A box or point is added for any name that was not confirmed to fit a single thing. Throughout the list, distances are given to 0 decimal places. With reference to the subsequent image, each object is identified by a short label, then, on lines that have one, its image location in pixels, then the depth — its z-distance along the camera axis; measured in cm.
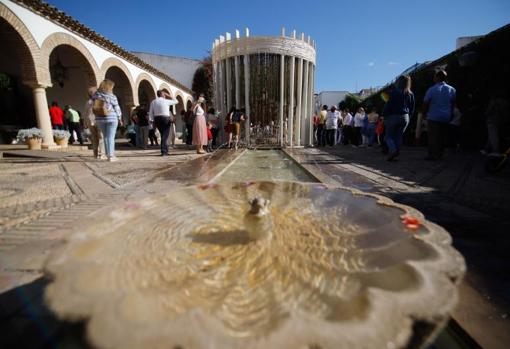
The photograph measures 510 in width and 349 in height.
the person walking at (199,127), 763
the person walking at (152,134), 1161
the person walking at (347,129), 1261
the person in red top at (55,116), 1039
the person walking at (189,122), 1005
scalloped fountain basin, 61
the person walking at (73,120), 1109
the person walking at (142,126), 988
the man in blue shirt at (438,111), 562
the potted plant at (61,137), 944
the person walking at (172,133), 1153
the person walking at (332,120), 1128
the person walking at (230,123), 898
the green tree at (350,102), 3520
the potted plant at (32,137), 856
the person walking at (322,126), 1205
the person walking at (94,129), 621
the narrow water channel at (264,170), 426
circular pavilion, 963
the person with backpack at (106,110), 560
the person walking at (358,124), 1182
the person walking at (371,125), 1059
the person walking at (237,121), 897
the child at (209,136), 899
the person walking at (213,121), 1000
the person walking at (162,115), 718
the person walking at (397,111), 583
